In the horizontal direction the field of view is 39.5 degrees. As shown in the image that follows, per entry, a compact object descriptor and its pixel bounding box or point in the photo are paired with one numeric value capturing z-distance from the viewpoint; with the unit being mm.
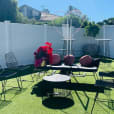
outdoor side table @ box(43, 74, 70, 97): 3674
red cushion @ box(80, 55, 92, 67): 4879
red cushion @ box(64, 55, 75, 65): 5176
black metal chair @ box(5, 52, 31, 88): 4798
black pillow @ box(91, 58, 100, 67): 4876
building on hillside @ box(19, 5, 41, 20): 30162
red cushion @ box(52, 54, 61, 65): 5313
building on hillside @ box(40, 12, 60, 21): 26703
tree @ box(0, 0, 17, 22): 17344
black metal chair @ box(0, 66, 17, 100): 3944
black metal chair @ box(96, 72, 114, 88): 3029
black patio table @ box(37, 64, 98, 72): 4395
